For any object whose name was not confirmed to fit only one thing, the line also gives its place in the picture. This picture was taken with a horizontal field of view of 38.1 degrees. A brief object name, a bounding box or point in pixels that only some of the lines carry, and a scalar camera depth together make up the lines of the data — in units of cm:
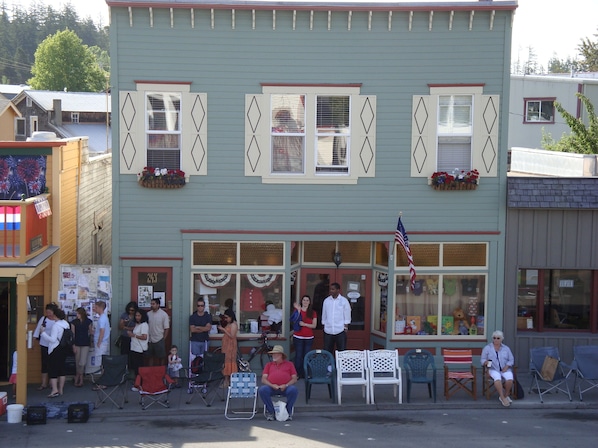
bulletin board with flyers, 1673
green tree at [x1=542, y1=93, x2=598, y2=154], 2766
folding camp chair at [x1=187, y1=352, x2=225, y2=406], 1498
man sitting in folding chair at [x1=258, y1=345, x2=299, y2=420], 1418
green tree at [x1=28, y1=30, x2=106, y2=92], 9156
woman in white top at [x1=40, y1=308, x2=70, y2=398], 1543
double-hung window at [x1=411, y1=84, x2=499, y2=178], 1691
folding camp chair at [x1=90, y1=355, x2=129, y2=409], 1482
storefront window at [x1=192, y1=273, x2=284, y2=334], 1720
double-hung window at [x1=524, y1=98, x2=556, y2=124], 3900
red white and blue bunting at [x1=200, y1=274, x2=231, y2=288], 1716
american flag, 1598
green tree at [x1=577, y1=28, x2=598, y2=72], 6406
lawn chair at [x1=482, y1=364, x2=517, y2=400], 1534
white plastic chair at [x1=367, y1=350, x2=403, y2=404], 1525
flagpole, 1712
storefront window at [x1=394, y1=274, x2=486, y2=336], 1742
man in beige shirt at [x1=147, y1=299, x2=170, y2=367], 1648
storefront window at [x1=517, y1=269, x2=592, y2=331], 1761
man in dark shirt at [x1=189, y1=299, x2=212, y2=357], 1661
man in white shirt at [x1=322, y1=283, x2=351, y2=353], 1667
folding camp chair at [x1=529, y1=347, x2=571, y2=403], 1548
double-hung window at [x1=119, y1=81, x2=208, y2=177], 1669
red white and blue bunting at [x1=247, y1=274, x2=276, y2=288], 1722
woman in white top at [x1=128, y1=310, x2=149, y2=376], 1620
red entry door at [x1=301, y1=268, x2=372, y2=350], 1805
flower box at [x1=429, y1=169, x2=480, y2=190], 1677
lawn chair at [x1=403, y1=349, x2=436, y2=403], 1524
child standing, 1593
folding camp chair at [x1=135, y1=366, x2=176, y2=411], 1456
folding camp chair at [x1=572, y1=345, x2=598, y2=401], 1541
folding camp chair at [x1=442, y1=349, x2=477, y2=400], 1534
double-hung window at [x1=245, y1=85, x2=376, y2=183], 1683
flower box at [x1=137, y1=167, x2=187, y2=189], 1656
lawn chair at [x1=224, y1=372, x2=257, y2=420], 1445
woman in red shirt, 1656
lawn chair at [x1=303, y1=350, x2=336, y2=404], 1516
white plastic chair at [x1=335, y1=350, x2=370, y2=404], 1501
